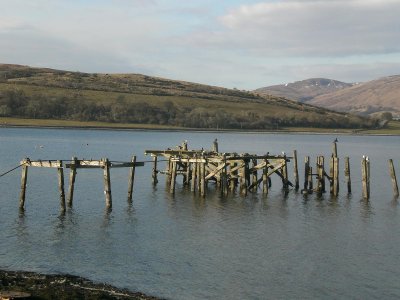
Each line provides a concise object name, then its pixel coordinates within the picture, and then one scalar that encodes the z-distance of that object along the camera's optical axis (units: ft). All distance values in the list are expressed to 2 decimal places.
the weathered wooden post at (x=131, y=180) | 120.37
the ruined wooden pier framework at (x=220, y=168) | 135.23
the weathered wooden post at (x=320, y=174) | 143.43
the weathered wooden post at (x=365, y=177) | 133.80
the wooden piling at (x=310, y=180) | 145.89
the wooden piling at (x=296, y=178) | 148.29
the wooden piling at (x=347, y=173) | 140.67
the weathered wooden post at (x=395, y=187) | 142.04
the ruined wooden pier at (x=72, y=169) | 107.45
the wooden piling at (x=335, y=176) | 139.54
